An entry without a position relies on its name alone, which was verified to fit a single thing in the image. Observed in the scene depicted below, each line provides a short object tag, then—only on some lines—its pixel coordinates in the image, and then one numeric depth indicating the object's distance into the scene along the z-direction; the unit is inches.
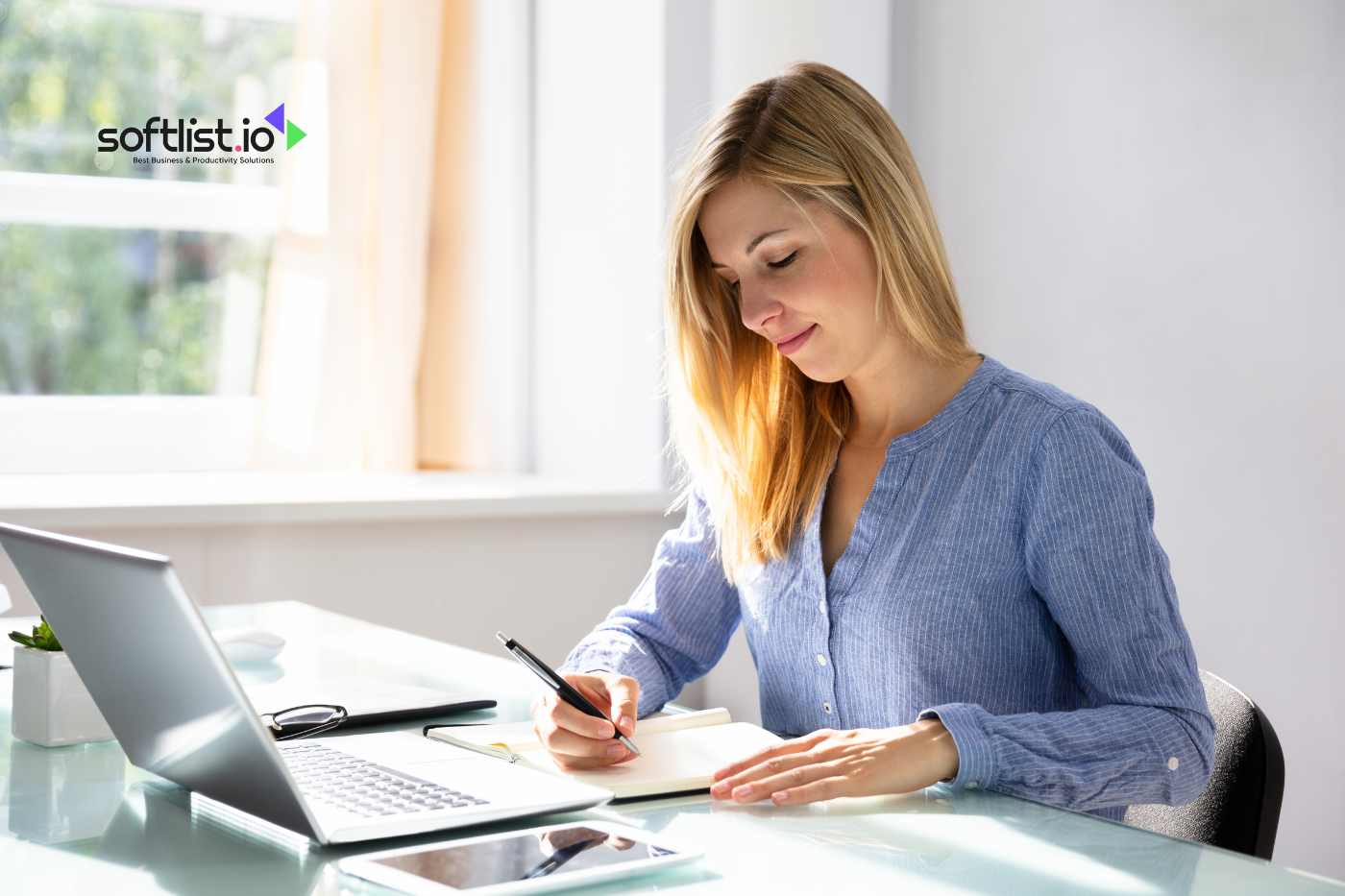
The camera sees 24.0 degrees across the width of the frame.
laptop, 76.3
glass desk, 75.4
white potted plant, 89.0
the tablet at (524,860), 74.4
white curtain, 199.6
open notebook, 83.4
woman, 90.0
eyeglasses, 89.8
